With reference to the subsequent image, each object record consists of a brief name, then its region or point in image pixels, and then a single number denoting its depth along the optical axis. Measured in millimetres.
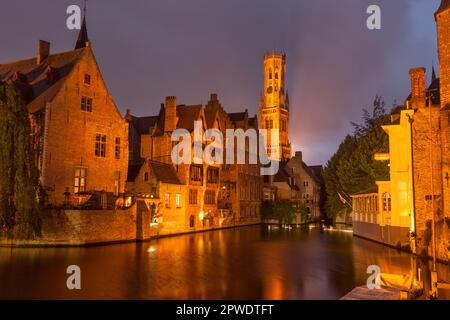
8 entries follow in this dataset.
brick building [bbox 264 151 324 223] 78125
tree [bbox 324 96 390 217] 46531
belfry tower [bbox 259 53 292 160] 130500
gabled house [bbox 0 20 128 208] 36125
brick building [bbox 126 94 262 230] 49781
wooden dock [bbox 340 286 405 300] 13758
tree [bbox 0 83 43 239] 29125
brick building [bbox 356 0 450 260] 26531
